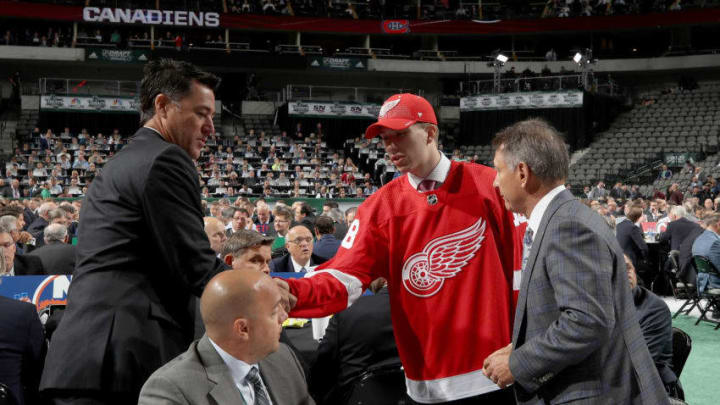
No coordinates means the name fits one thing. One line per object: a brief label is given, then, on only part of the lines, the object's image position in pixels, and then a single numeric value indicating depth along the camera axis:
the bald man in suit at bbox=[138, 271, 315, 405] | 1.99
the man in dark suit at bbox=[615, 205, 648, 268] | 10.54
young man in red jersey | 2.55
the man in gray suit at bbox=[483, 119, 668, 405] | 2.00
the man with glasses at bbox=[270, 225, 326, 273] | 6.48
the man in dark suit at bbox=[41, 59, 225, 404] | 2.05
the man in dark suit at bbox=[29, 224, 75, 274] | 6.47
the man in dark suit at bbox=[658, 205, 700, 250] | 10.52
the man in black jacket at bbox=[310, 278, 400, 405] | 3.79
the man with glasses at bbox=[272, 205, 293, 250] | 9.33
